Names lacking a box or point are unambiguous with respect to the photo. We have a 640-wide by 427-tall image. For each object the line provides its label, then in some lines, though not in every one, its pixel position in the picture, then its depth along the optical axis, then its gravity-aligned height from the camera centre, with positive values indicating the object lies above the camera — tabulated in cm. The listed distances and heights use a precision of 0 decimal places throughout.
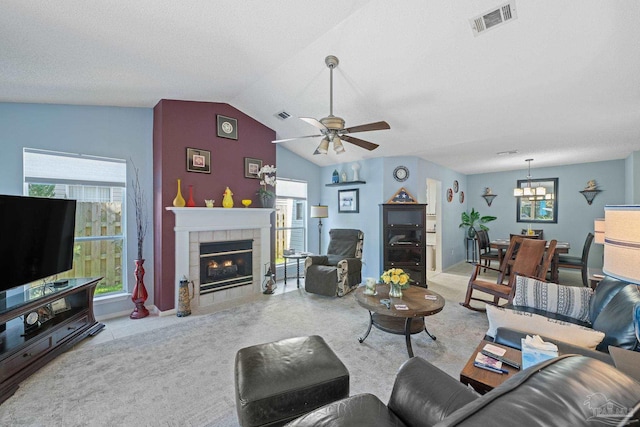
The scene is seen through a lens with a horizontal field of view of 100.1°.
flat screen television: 218 -21
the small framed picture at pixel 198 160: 380 +78
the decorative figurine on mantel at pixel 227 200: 407 +21
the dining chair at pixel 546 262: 343 -64
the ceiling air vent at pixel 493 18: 211 +161
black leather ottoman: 142 -95
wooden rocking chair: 349 -76
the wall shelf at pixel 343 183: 547 +64
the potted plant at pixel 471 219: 695 -16
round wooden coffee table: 250 -91
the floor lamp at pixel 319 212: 541 +3
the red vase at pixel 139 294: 347 -104
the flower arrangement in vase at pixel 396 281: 279 -71
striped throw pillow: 236 -79
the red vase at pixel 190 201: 375 +19
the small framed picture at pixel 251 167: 442 +79
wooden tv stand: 206 -103
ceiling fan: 259 +84
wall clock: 521 +78
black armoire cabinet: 490 -47
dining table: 473 -74
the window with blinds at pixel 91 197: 309 +22
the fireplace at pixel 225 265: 398 -79
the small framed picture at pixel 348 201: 561 +27
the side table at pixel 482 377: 142 -90
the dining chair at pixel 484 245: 536 -70
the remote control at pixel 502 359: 155 -88
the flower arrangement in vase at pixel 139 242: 348 -37
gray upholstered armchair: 424 -88
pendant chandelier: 561 +44
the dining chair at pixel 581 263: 464 -90
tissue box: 133 -72
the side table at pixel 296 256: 488 -78
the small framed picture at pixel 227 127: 407 +135
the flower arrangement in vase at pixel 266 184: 452 +52
